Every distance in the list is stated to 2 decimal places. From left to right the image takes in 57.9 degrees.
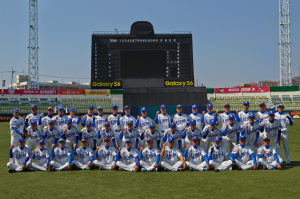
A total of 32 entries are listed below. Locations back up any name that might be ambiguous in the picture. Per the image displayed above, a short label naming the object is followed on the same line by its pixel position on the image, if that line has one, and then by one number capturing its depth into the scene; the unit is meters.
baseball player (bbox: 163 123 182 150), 8.84
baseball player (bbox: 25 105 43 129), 9.81
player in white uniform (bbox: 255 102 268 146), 9.15
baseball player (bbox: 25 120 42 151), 9.09
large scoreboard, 24.33
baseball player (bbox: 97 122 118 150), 9.06
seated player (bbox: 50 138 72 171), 8.47
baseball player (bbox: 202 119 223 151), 8.86
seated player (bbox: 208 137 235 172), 8.16
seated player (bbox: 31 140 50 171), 8.36
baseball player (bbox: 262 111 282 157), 8.95
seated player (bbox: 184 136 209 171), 8.21
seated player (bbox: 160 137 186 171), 8.20
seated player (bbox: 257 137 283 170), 8.17
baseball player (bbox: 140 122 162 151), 8.92
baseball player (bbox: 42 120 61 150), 9.03
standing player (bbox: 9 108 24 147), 9.62
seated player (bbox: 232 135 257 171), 8.13
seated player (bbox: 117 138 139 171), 8.27
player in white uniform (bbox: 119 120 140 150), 9.03
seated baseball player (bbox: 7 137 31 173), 8.36
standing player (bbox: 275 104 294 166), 9.12
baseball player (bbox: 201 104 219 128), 9.62
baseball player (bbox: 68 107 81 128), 9.93
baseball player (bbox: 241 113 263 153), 8.90
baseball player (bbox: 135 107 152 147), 9.50
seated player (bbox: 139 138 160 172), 8.30
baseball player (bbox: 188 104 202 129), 9.77
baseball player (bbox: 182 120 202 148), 8.88
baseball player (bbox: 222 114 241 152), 8.91
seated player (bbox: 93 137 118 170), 8.45
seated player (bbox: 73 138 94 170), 8.52
